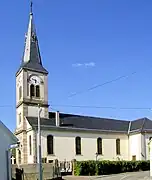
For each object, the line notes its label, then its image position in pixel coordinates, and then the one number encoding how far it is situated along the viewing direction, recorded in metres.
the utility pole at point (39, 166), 29.99
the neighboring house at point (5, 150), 18.14
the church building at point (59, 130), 59.75
